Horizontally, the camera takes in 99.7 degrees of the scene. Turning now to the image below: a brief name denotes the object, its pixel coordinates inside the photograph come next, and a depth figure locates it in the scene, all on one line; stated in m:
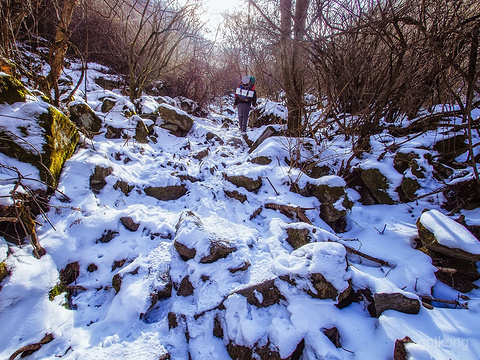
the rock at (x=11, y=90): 2.29
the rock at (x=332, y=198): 2.82
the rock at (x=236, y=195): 3.15
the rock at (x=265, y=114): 6.43
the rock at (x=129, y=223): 2.40
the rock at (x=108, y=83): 7.22
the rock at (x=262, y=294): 1.67
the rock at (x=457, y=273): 1.86
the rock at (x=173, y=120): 5.67
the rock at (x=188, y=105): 8.14
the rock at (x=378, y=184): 3.05
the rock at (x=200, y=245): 2.04
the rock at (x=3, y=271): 1.52
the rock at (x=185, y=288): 1.84
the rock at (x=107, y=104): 4.90
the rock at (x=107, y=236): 2.24
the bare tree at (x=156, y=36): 5.71
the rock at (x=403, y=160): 3.11
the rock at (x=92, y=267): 2.00
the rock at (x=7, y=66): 2.55
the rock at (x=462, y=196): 2.53
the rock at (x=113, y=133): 4.20
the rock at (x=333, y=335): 1.44
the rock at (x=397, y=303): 1.52
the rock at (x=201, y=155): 4.56
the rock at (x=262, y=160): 3.88
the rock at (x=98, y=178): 2.74
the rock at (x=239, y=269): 1.95
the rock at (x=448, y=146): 3.18
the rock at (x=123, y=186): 2.93
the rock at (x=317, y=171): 3.69
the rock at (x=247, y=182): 3.35
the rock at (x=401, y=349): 1.19
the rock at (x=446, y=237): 1.83
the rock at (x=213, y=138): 5.64
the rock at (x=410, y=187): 2.89
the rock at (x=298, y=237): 2.18
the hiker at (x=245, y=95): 5.64
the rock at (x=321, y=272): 1.61
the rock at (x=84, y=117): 3.87
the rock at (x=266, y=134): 5.08
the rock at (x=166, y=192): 3.18
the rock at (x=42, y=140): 2.15
